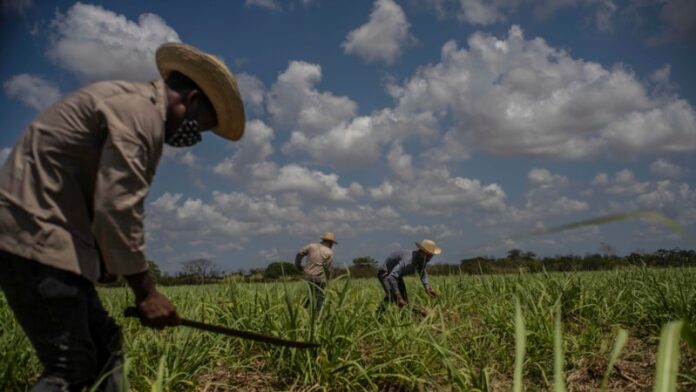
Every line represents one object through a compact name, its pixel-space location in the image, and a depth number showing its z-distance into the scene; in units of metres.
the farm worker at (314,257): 9.95
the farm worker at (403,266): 8.82
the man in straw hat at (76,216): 2.07
